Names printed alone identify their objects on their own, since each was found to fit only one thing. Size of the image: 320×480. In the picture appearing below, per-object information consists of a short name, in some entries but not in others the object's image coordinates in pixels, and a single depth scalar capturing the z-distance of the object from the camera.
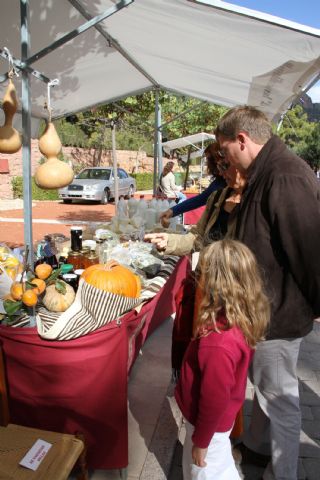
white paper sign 1.49
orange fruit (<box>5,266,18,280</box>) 2.13
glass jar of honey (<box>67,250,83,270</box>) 2.71
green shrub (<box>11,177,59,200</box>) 17.08
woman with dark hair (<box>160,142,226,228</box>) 2.92
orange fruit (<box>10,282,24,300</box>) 1.80
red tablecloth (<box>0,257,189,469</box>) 1.83
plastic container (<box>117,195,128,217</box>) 4.22
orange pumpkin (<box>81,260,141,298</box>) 2.14
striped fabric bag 1.80
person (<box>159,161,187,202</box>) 9.21
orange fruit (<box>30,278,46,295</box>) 1.89
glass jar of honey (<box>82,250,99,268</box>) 2.72
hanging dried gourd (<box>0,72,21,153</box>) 2.12
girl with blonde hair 1.48
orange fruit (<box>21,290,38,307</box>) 1.73
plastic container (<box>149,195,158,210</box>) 4.56
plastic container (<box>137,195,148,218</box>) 4.16
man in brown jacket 1.58
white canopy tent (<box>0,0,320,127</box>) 2.65
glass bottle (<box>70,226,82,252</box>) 2.73
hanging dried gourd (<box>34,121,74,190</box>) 2.10
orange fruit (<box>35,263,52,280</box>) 2.03
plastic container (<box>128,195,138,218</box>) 4.23
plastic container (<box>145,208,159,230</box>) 4.12
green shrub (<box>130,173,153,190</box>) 25.14
